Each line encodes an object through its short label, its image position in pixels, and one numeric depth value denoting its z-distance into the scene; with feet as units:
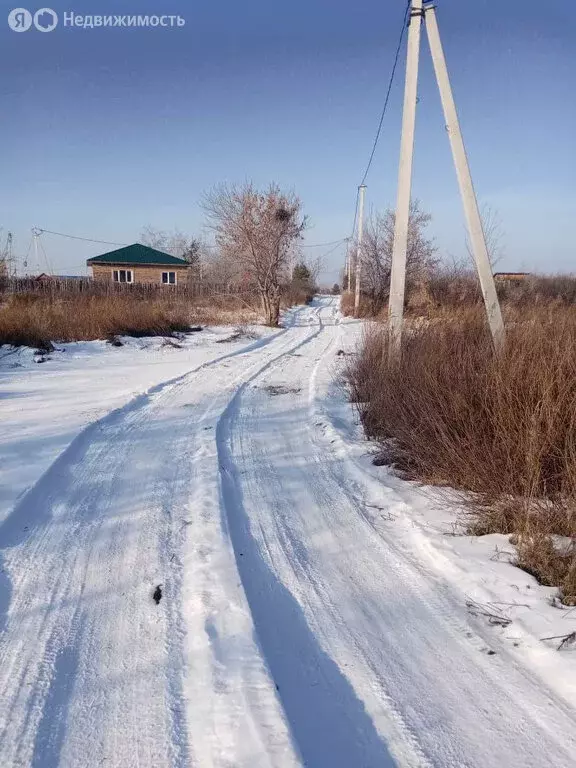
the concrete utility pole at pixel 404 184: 20.85
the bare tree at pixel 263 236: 71.82
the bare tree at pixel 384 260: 82.53
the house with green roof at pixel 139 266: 137.08
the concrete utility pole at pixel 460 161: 20.36
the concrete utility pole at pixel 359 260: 88.12
